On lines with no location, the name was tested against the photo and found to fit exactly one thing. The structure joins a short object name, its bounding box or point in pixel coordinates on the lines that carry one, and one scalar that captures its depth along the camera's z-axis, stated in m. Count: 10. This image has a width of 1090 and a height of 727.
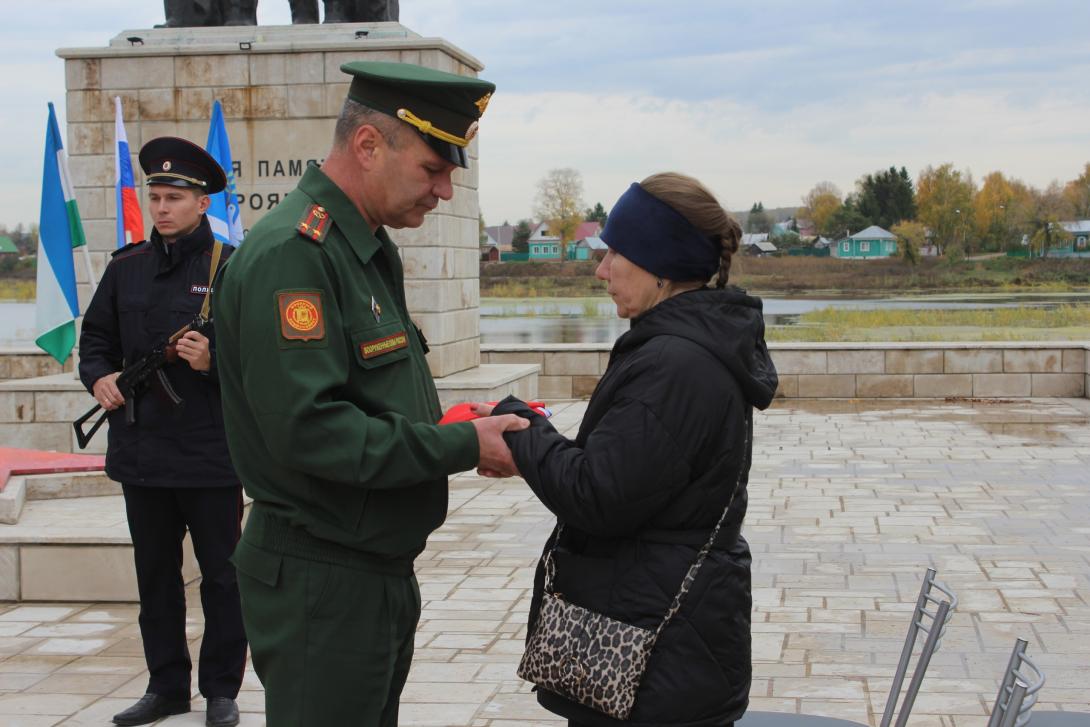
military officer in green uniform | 2.33
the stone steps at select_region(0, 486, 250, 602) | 6.19
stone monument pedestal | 11.51
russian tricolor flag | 10.14
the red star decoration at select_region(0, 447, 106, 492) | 7.54
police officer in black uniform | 4.43
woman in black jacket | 2.43
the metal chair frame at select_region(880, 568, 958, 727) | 2.94
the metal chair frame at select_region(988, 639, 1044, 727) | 2.19
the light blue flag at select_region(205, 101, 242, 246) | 9.70
